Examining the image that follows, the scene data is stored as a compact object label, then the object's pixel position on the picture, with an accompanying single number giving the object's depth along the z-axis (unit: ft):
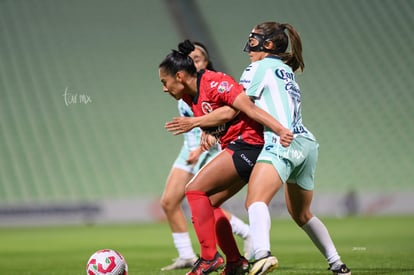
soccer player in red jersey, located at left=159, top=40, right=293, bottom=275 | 35.55
